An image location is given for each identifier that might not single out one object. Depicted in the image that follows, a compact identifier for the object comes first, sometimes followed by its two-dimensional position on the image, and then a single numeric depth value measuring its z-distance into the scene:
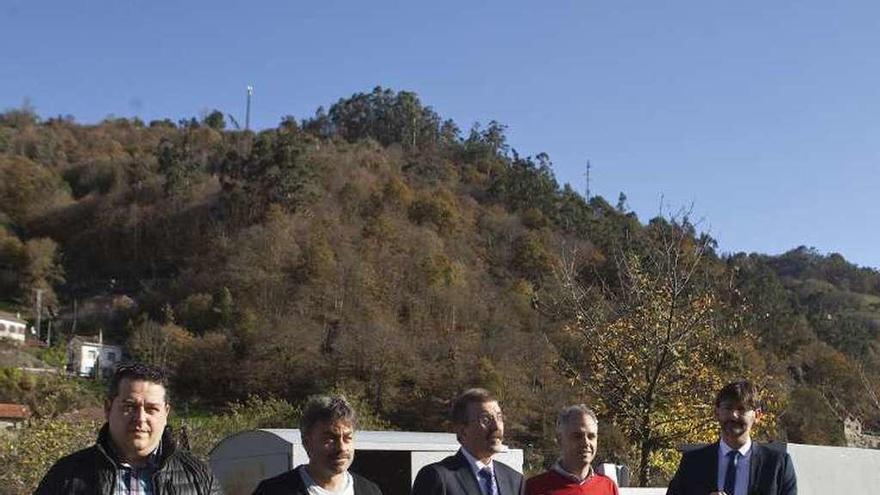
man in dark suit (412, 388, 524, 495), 4.50
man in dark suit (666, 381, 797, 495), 4.62
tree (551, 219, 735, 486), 15.28
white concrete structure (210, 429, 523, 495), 7.57
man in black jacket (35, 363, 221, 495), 3.60
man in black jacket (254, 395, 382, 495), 4.08
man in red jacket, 4.58
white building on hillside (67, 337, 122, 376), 51.06
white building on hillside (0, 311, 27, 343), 56.66
